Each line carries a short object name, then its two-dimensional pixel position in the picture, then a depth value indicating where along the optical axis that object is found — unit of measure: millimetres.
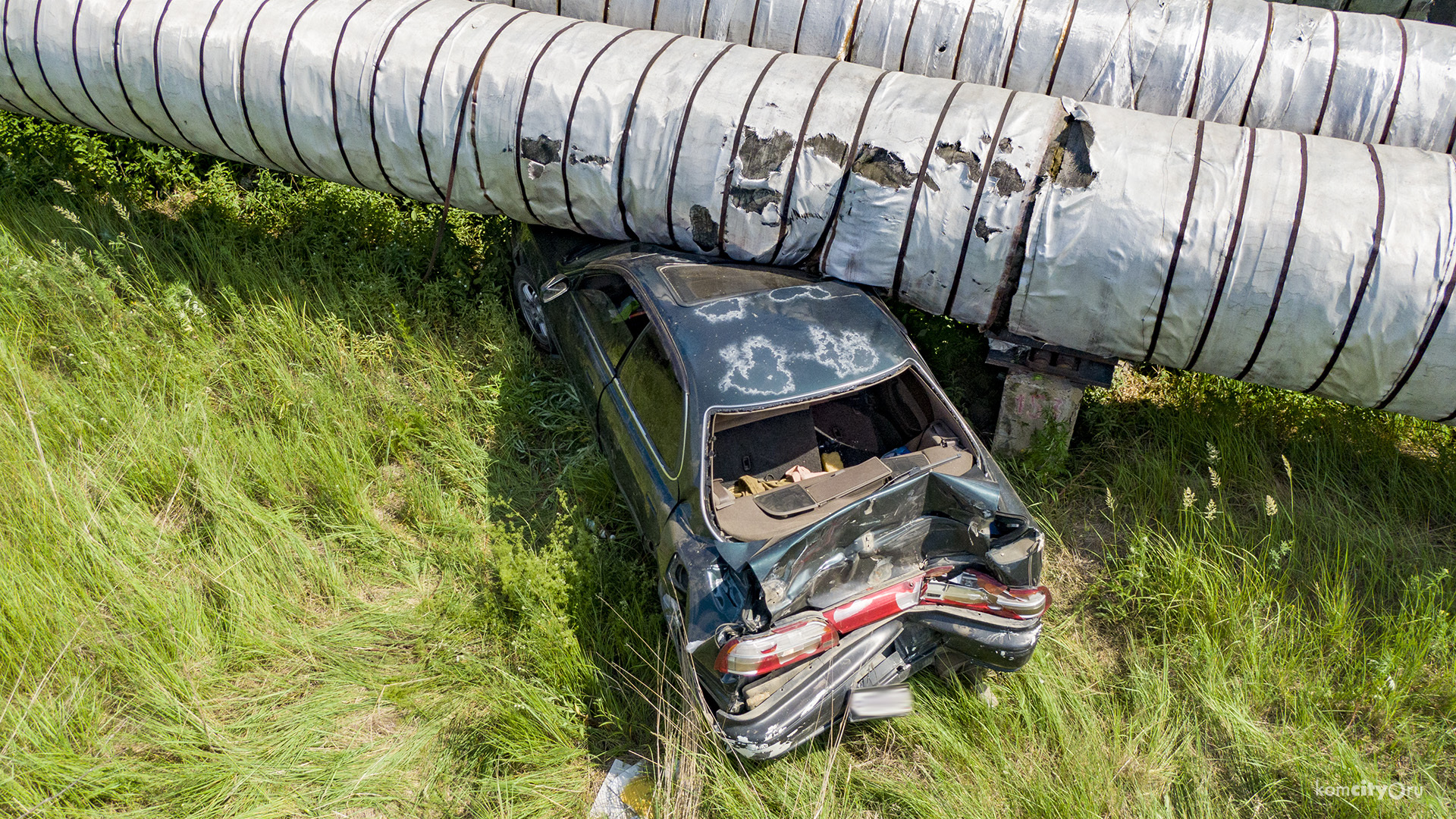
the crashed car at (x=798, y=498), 3320
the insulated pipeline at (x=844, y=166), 4125
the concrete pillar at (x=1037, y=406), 4793
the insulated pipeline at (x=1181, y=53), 5020
